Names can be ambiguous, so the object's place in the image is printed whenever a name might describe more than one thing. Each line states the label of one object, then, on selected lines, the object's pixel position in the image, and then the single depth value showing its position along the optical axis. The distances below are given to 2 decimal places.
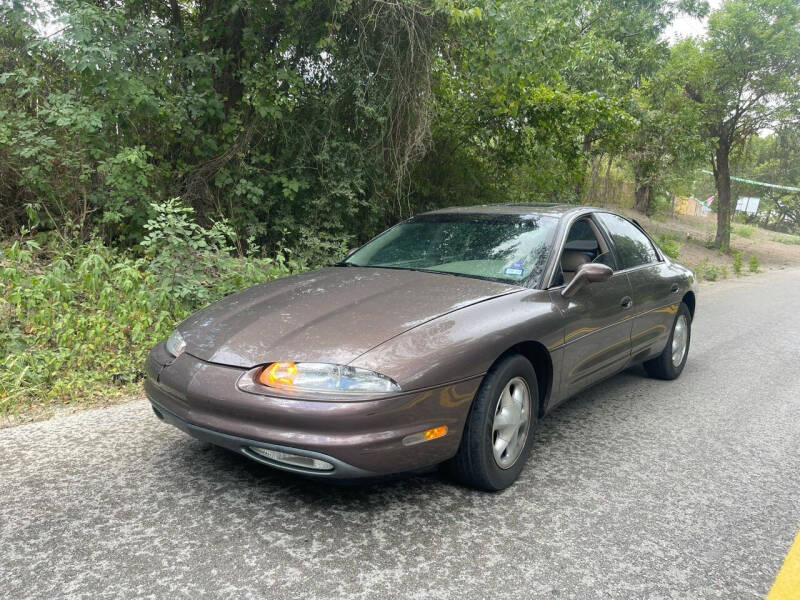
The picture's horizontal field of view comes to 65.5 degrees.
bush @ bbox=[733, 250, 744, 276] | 17.53
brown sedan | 2.59
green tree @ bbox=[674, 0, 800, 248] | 19.34
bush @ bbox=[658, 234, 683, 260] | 15.12
